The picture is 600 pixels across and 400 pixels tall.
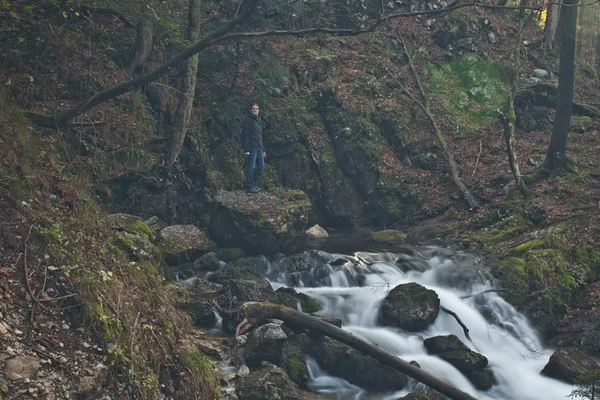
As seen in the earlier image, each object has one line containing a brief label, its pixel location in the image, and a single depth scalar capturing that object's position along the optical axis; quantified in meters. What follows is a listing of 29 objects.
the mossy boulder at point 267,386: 6.65
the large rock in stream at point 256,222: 12.98
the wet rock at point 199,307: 8.71
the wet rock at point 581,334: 9.51
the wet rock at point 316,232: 15.53
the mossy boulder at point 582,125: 18.80
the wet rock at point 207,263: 11.41
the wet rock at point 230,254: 12.73
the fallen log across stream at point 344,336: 7.42
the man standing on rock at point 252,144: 13.98
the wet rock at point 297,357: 7.95
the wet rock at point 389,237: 14.98
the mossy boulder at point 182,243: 11.37
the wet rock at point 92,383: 4.43
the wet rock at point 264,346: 7.78
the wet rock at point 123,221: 8.01
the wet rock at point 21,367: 4.09
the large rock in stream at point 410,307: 9.71
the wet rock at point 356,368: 8.13
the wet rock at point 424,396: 7.23
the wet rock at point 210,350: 7.62
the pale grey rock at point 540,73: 21.72
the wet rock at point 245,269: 10.60
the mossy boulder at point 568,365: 8.48
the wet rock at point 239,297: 8.68
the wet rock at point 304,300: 10.05
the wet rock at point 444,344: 8.91
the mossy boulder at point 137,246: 7.16
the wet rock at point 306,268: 11.62
